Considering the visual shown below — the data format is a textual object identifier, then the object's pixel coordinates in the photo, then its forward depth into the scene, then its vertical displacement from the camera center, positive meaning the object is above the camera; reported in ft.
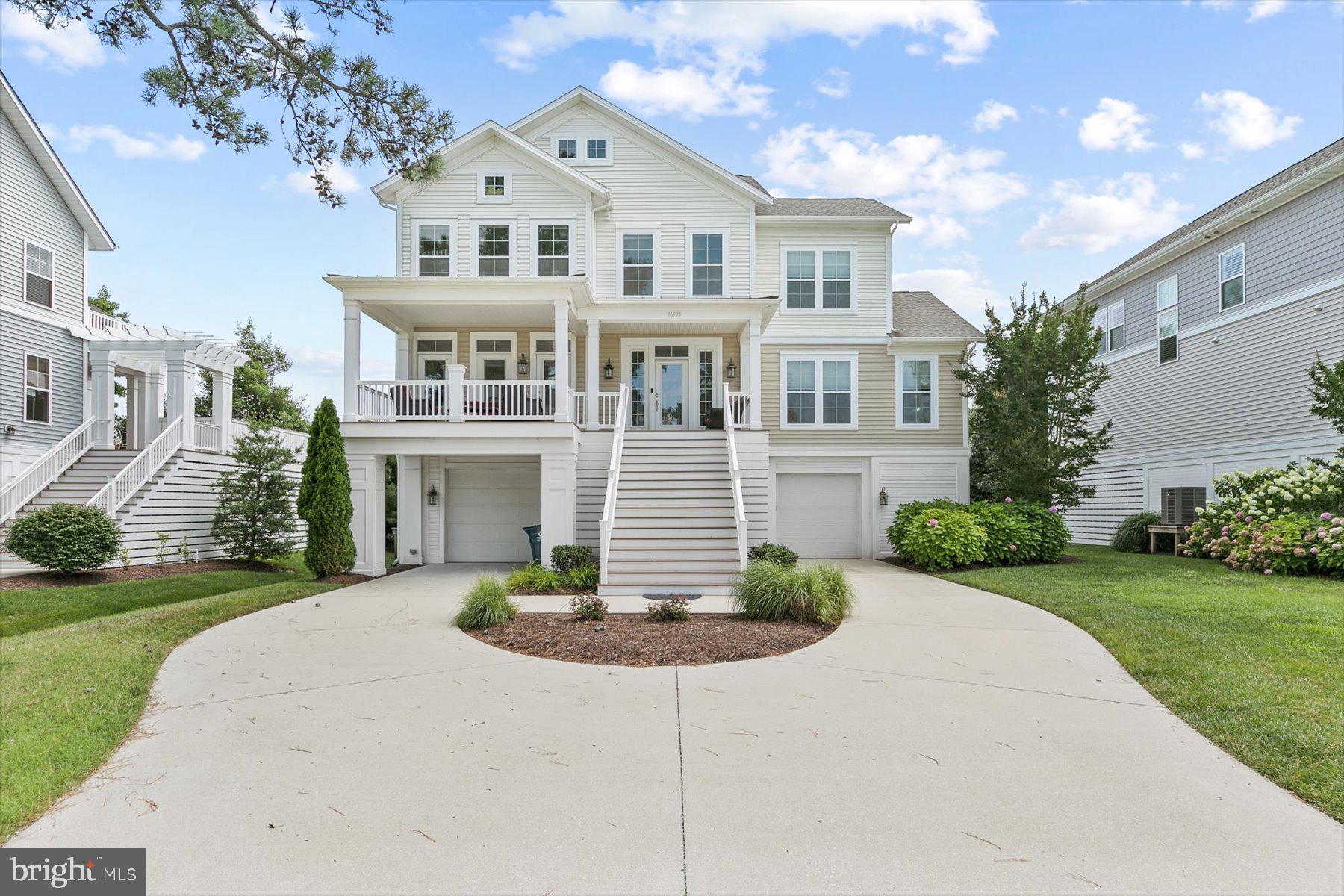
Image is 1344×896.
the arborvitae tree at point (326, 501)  41.06 -2.02
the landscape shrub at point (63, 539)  39.34 -3.85
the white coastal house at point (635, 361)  44.04 +7.26
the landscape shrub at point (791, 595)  26.66 -4.70
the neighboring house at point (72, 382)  49.62 +5.84
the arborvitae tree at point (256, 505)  50.85 -2.72
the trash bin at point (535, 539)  47.60 -4.69
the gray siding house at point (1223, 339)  46.21 +8.54
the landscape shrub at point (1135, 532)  57.00 -5.38
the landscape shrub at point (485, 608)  26.30 -5.00
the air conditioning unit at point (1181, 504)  58.08 -3.32
